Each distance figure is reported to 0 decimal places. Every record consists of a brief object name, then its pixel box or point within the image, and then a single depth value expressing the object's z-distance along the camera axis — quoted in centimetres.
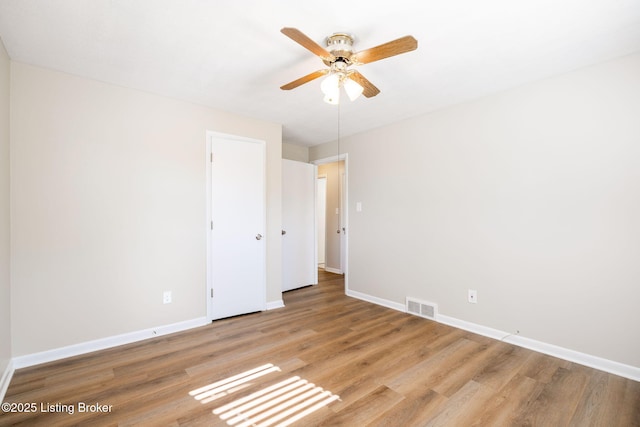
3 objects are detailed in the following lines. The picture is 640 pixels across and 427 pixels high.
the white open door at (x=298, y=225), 458
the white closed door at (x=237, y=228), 328
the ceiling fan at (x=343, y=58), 159
